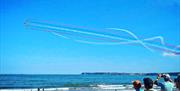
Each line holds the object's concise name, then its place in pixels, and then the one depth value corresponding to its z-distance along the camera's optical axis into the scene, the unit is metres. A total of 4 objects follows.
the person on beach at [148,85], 6.54
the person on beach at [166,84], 7.33
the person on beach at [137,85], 6.82
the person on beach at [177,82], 5.62
